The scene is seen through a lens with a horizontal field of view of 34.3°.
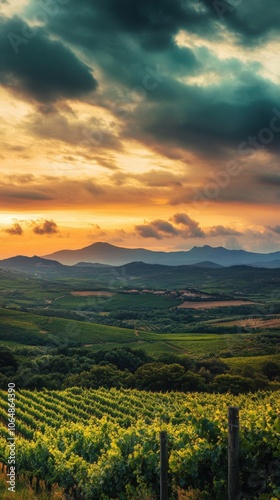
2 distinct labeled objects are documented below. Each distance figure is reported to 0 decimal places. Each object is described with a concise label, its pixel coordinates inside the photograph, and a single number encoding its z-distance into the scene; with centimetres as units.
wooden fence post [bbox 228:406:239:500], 869
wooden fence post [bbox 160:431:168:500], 1013
